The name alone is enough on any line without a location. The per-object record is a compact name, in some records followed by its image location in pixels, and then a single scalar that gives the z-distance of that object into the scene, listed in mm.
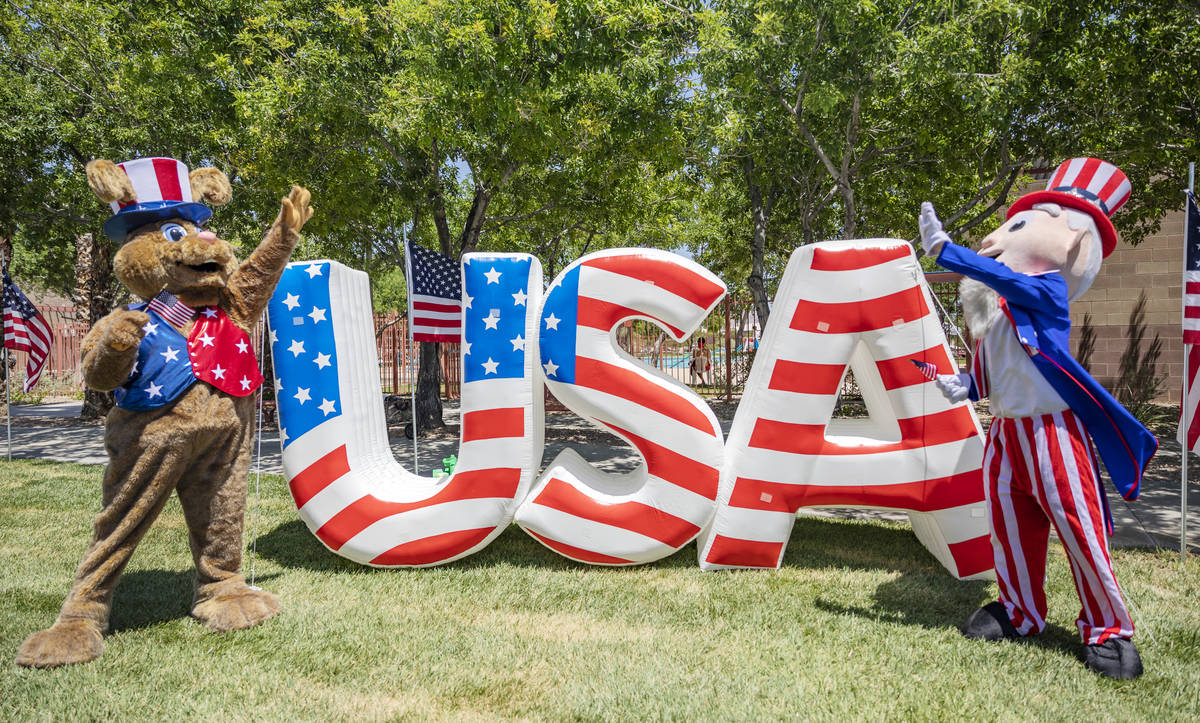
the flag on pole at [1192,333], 4730
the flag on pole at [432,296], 6582
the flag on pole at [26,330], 8352
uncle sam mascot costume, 3176
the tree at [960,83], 7203
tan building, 13680
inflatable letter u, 4492
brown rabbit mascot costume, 3393
